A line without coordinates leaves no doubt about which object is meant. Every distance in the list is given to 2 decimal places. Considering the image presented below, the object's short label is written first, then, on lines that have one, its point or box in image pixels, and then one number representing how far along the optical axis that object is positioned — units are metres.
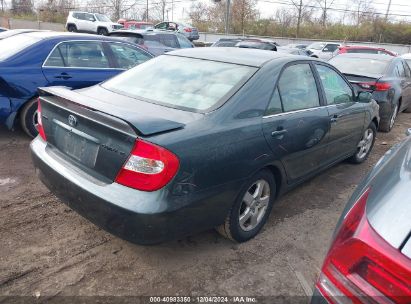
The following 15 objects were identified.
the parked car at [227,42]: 15.95
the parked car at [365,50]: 16.52
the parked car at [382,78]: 6.71
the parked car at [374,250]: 1.22
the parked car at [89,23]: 26.58
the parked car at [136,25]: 25.34
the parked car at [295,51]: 14.35
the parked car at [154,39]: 11.23
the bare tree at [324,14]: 50.44
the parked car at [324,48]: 19.52
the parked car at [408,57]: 12.36
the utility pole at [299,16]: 47.16
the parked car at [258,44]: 15.15
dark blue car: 4.89
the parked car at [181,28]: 27.38
